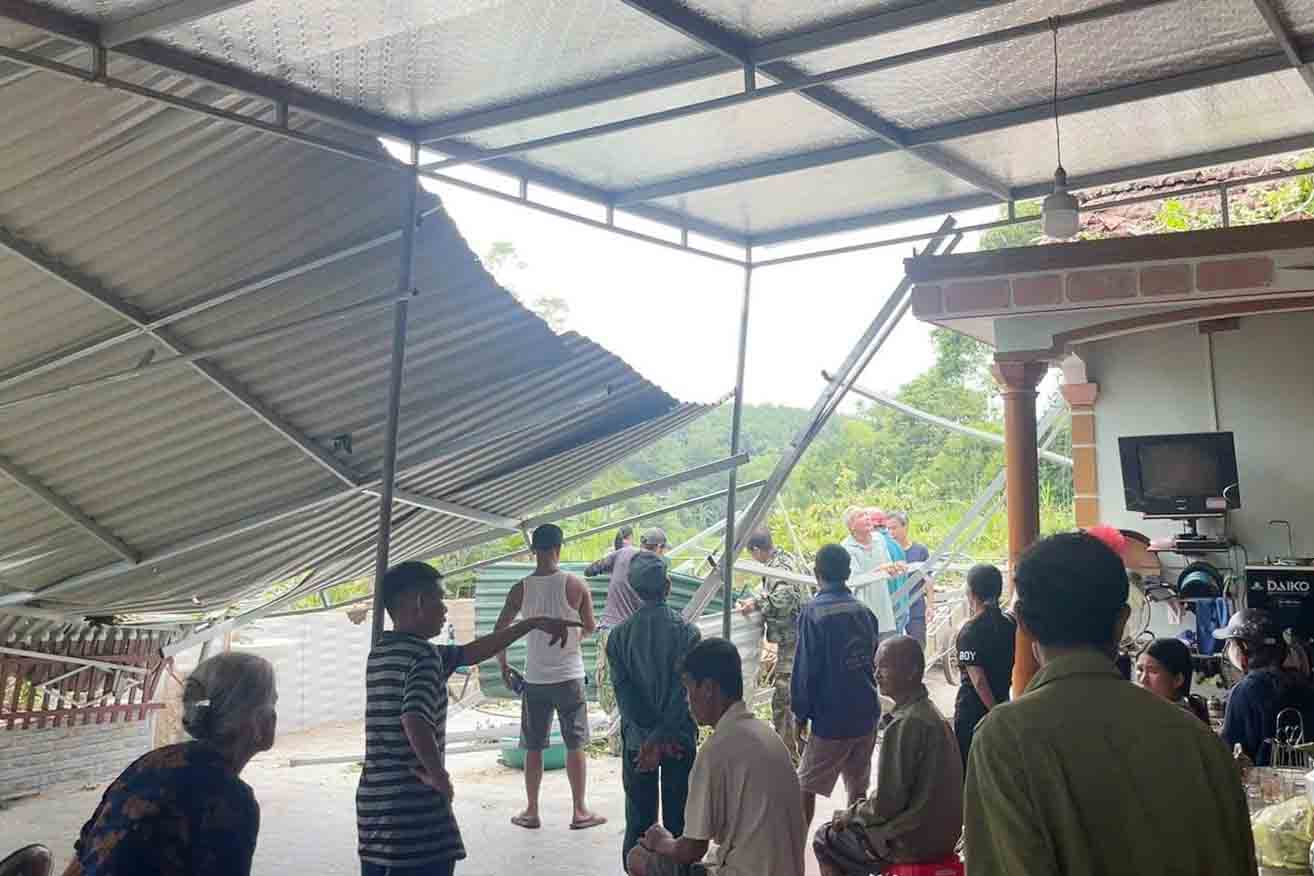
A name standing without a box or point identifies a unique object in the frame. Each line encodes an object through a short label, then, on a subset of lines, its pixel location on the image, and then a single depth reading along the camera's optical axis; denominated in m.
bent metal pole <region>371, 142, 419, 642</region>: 4.62
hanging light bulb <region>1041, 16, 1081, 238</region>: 5.39
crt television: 7.48
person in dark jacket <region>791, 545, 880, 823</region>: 5.54
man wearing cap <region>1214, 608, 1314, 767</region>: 4.25
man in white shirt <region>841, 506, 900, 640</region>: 9.55
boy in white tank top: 6.43
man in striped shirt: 3.43
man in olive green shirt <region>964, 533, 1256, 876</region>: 1.67
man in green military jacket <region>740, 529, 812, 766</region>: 7.34
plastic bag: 2.90
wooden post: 7.04
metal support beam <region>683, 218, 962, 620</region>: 6.82
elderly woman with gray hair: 2.30
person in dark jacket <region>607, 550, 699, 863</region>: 4.91
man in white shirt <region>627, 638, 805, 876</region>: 3.16
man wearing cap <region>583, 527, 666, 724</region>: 7.38
